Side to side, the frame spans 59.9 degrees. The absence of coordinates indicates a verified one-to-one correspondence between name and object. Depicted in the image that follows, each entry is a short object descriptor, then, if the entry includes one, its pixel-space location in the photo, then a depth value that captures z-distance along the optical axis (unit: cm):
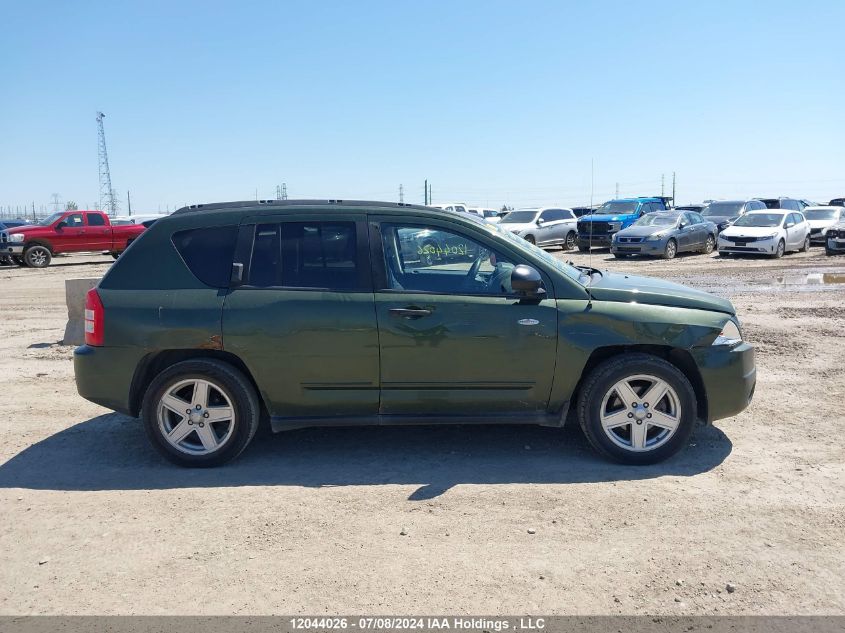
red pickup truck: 2339
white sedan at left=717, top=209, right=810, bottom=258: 2214
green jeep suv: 491
